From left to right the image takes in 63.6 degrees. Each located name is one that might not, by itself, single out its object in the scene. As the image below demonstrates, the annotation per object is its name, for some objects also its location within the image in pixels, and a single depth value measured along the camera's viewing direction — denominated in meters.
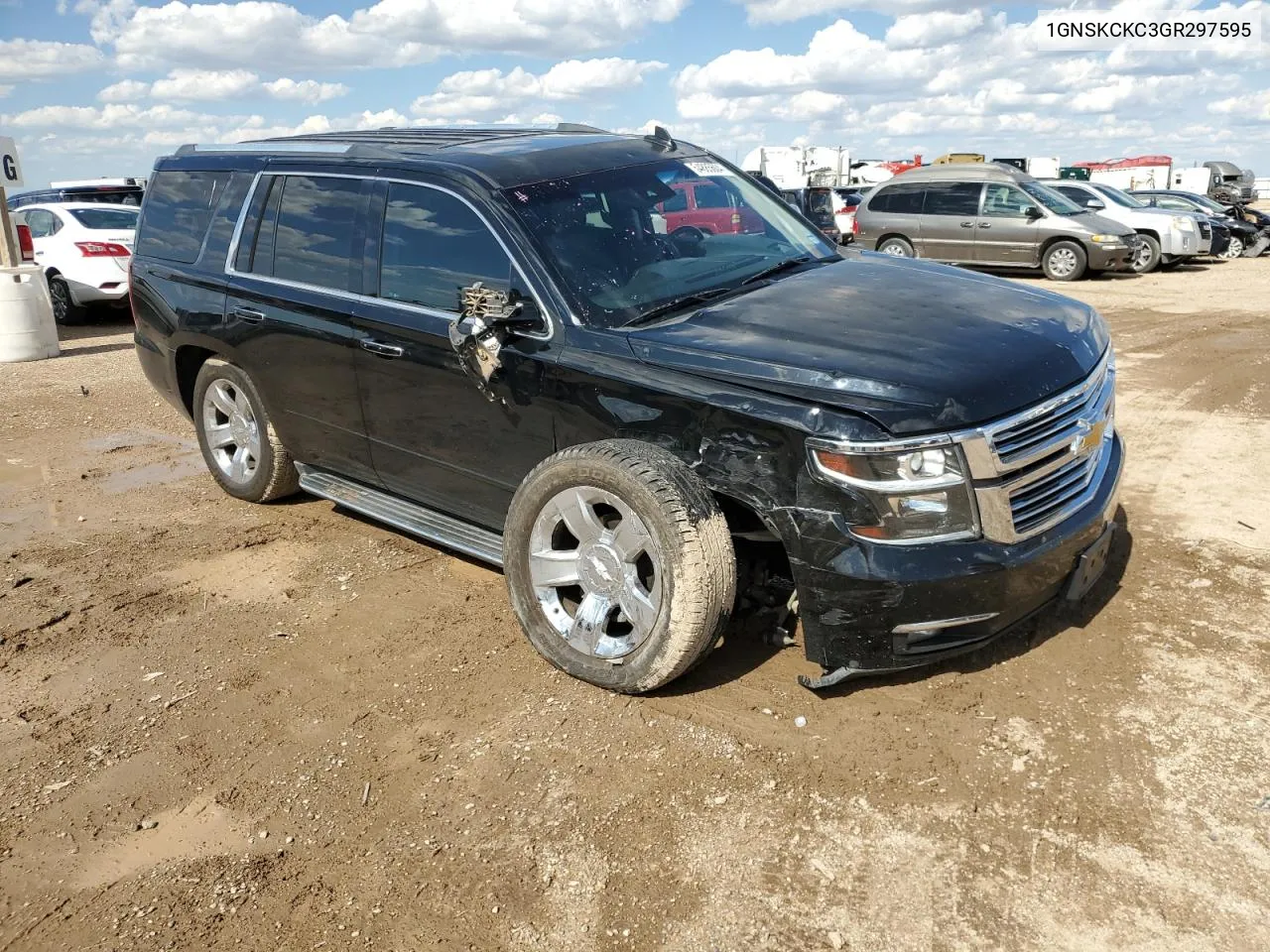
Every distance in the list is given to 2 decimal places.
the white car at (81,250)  13.35
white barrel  11.50
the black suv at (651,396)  3.19
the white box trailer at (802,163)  35.47
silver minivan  17.31
